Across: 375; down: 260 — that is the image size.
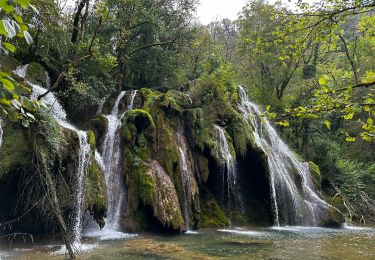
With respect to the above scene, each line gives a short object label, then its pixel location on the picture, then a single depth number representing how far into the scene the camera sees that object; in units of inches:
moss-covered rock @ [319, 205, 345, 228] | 690.8
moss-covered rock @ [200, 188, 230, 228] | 609.0
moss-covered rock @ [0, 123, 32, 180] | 381.4
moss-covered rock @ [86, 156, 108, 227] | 443.2
